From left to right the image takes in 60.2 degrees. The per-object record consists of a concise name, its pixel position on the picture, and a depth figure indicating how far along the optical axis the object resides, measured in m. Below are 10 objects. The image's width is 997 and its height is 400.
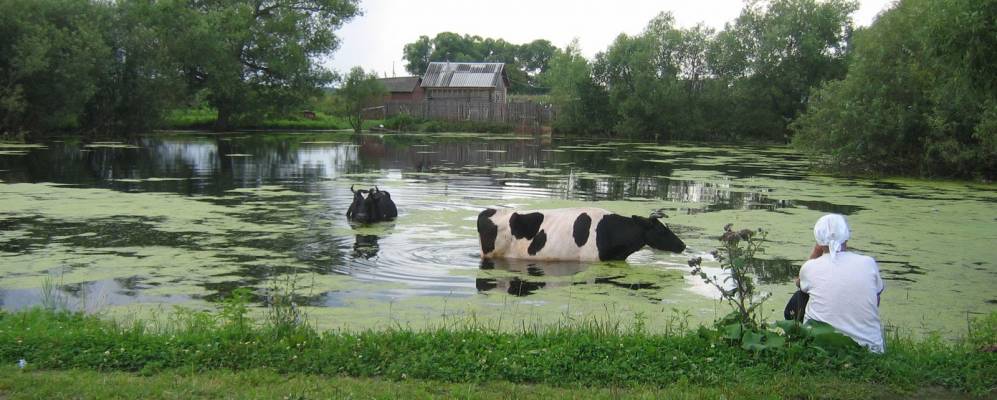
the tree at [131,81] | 44.62
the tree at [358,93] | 60.00
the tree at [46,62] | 36.56
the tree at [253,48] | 51.25
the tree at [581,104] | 56.97
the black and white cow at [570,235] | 11.45
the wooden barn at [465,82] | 78.19
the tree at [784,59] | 53.19
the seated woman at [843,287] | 5.95
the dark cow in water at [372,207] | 14.52
